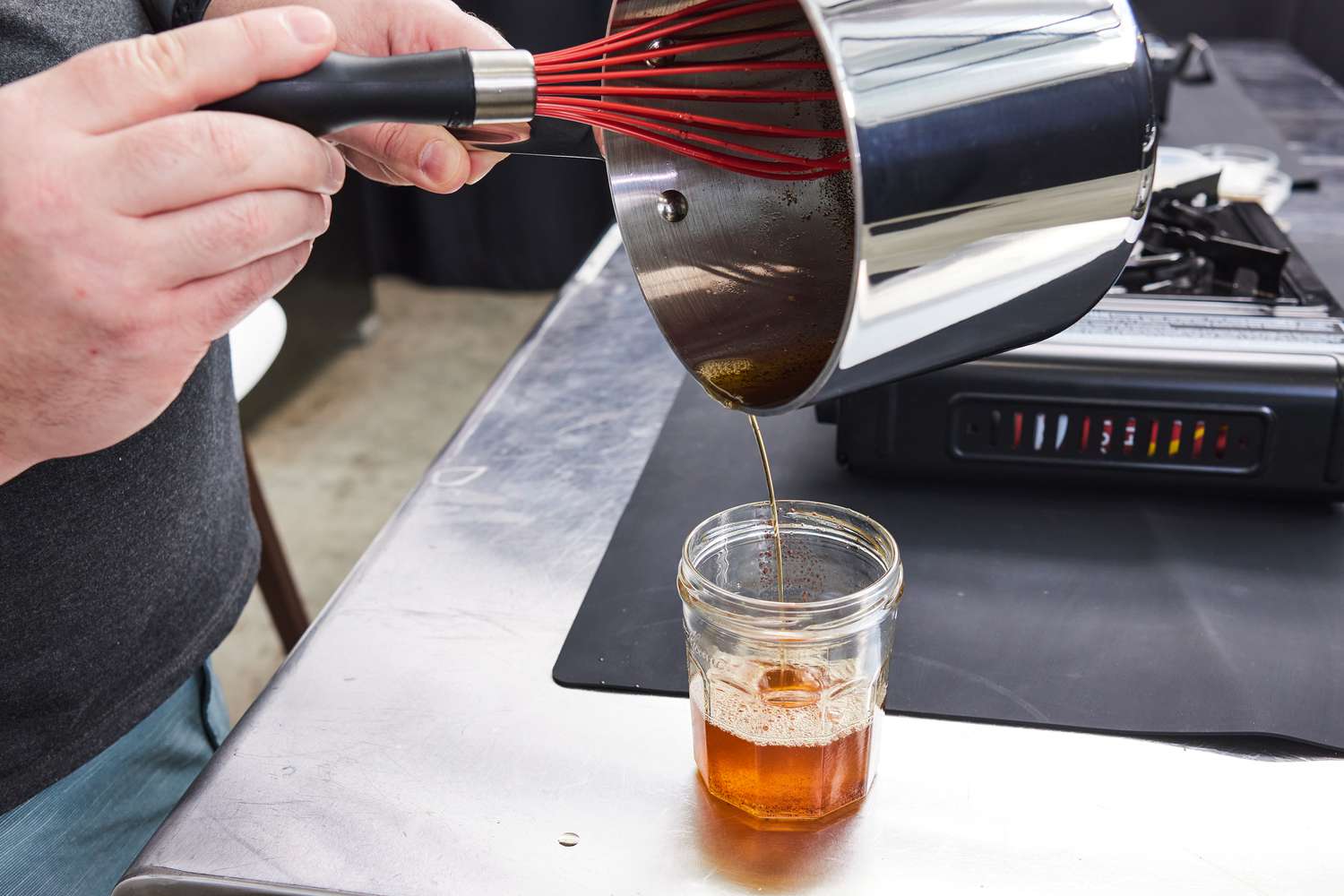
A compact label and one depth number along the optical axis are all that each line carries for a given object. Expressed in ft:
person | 1.53
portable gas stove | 2.70
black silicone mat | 2.21
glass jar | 1.89
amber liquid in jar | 1.91
